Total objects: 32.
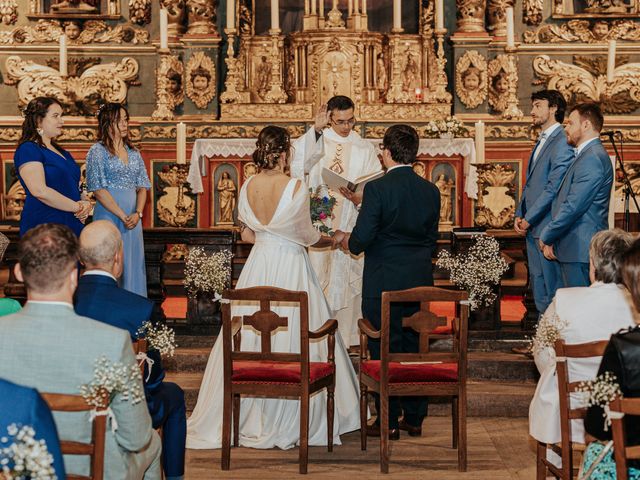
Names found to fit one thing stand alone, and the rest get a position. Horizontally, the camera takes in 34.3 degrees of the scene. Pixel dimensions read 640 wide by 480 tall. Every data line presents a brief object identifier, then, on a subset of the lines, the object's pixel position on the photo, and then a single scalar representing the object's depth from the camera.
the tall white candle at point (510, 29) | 10.03
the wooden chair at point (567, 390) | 4.23
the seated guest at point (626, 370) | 3.49
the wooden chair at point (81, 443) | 3.27
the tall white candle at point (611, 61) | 10.01
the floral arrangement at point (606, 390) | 3.42
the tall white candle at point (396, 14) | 10.31
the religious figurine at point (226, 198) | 10.09
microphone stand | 7.62
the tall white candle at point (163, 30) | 9.90
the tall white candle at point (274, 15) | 10.10
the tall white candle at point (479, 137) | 8.52
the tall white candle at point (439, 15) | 10.26
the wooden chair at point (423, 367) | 5.34
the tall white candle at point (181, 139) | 8.48
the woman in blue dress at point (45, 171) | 6.34
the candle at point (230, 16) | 10.14
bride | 5.98
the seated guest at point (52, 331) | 3.28
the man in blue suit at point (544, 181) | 6.70
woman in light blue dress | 6.77
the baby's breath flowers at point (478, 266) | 6.46
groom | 6.01
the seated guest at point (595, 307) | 4.46
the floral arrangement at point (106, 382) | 3.22
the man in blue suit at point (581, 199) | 6.31
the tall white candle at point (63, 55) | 10.30
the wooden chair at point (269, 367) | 5.38
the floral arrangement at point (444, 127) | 9.75
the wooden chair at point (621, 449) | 3.42
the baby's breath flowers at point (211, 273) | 6.23
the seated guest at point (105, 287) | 4.00
